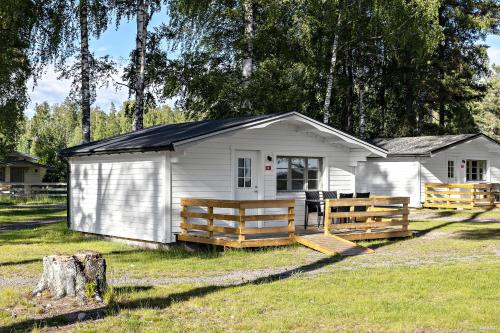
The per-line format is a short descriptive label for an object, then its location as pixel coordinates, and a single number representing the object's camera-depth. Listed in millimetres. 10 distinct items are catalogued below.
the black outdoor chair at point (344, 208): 15531
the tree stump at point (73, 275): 7992
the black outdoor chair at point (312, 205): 16328
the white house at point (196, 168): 14047
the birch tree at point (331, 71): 26938
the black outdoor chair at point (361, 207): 15617
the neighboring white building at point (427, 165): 27359
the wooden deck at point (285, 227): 12938
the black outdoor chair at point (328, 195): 16698
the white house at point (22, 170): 46625
